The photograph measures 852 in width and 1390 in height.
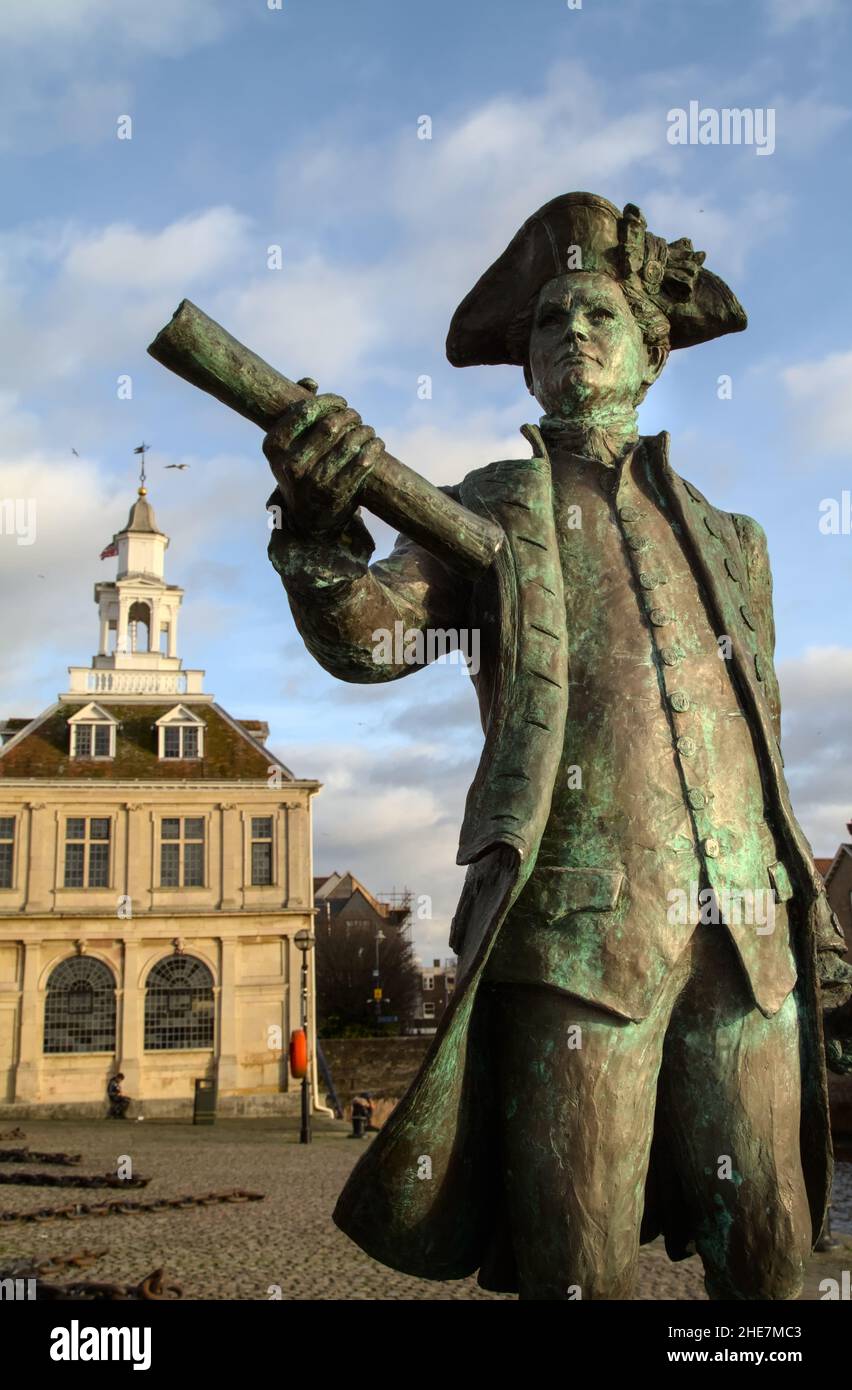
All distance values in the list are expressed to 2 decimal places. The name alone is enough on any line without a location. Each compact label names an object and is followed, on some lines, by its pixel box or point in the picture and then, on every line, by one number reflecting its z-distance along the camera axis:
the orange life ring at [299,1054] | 27.64
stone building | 32.28
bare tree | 57.62
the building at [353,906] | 79.06
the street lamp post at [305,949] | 24.05
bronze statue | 2.67
